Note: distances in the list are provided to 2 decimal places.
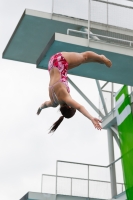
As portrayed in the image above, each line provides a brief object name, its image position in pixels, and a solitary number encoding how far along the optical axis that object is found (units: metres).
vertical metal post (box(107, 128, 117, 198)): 18.67
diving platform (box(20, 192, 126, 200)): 18.98
